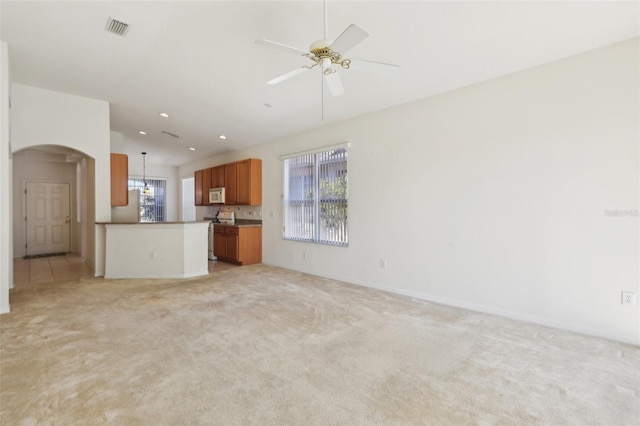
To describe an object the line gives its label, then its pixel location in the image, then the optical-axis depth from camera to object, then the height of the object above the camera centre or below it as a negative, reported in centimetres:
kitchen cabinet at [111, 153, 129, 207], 584 +55
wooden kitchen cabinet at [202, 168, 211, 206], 812 +63
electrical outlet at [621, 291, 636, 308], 269 -78
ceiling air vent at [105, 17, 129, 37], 297 +179
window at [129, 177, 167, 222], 972 +33
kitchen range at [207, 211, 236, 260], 730 -32
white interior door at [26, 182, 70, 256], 741 -24
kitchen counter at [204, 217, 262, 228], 669 -33
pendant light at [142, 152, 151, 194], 967 +103
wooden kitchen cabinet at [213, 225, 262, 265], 645 -76
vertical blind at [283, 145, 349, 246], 506 +22
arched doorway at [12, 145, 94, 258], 716 +14
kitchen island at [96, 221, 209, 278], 514 -70
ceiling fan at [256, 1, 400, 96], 191 +107
